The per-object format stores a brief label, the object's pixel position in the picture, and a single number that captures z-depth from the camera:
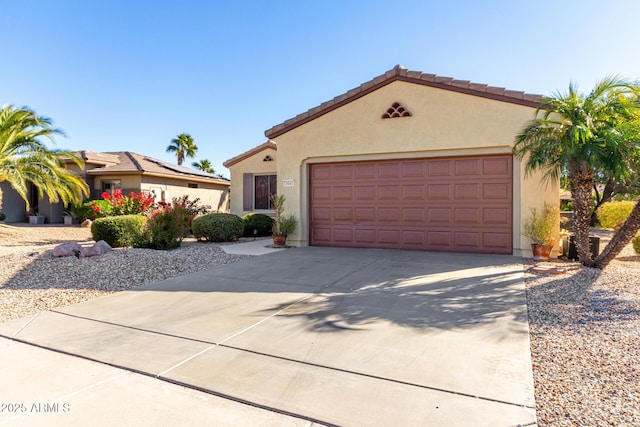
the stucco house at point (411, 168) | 9.75
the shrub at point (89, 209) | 19.36
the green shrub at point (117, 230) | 10.91
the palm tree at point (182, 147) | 38.31
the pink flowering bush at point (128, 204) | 12.65
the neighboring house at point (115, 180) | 20.81
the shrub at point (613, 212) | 16.67
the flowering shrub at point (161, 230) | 10.73
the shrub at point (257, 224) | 16.14
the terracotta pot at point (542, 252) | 8.96
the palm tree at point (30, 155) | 13.86
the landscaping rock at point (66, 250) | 8.96
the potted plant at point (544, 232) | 8.95
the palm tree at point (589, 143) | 7.17
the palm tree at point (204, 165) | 40.28
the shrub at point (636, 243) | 10.23
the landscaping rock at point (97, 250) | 9.04
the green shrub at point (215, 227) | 13.17
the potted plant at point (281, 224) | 12.01
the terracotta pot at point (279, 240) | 12.02
